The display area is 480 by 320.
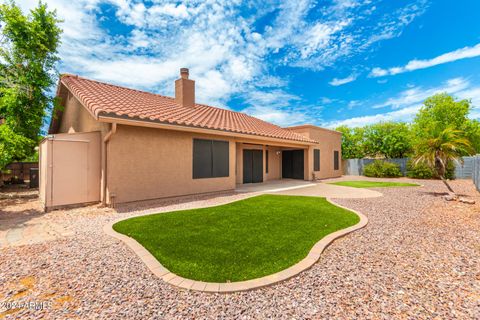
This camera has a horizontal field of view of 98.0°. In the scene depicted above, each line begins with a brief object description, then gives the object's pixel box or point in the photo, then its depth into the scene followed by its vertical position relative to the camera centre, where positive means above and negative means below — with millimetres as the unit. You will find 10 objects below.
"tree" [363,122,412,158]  23469 +2683
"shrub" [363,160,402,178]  21000 -716
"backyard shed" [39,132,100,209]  7348 -247
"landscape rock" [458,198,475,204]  8633 -1575
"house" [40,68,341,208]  7633 +705
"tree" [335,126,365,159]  26547 +2334
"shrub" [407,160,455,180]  18138 -851
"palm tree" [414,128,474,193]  10383 +711
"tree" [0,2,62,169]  8570 +4256
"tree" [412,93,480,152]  27672 +6298
